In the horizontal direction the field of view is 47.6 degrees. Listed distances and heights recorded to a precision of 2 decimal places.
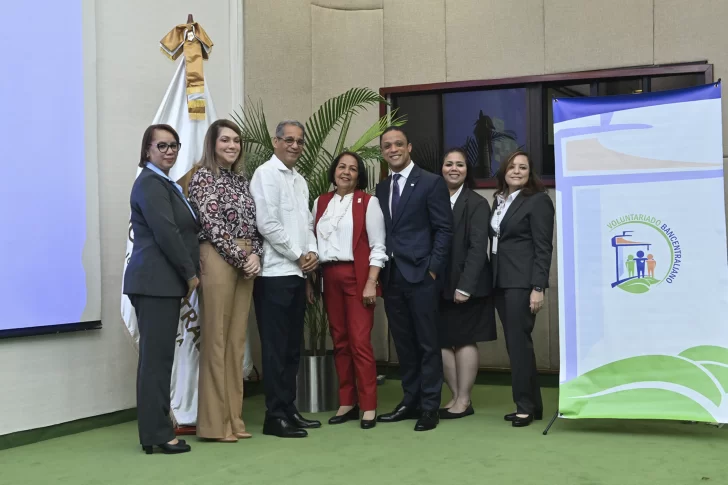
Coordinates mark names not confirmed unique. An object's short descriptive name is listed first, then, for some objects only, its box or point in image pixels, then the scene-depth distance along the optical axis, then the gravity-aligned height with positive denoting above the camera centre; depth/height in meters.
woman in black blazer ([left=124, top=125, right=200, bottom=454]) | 3.74 -0.16
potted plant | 5.06 +0.47
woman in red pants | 4.52 -0.11
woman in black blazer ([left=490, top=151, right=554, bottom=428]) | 4.44 -0.14
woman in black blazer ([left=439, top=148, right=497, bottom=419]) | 4.68 -0.28
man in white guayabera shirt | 4.24 -0.15
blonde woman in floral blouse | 4.07 -0.12
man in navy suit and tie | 4.48 -0.12
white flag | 4.44 -0.32
